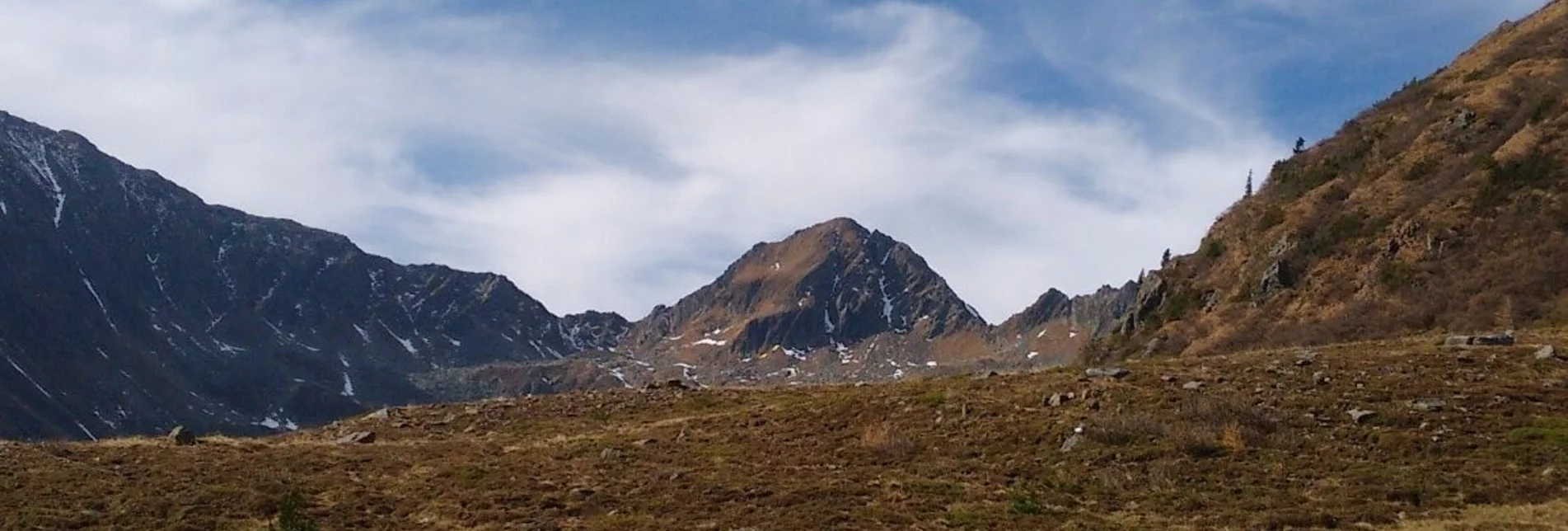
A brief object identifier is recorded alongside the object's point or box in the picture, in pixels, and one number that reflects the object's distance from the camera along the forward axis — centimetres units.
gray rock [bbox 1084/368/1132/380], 3601
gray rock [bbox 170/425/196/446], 3559
